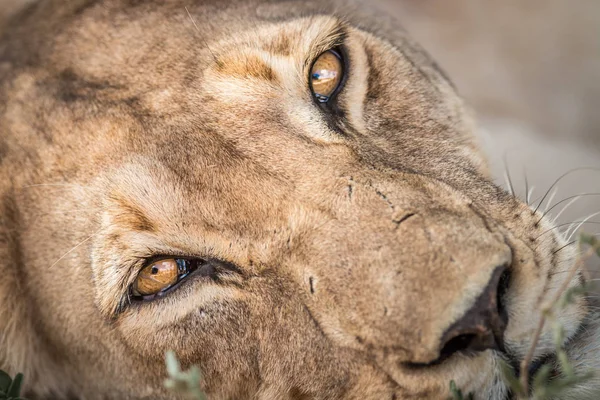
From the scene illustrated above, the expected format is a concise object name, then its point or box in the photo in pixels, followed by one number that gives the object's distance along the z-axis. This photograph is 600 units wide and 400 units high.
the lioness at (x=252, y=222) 3.69
